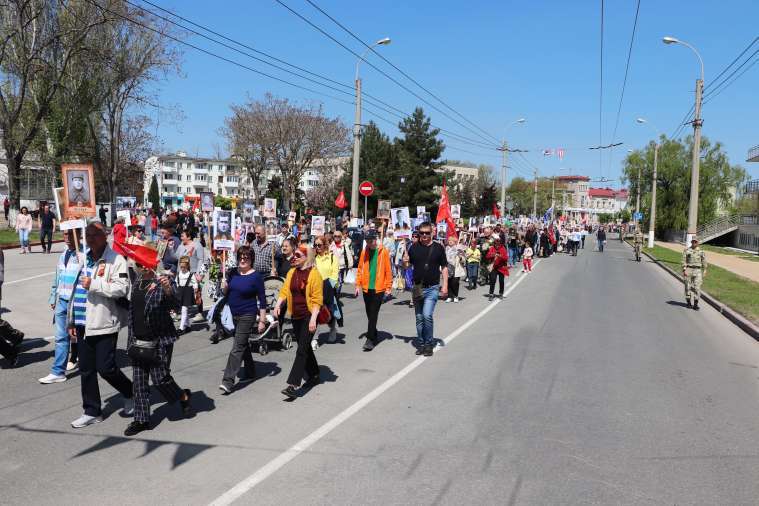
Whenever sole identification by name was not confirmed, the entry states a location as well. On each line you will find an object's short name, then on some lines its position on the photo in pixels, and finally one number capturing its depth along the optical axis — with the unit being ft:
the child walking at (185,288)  33.38
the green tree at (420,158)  204.54
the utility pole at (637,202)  212.58
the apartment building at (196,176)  413.80
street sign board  78.62
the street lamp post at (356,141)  76.74
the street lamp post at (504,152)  141.08
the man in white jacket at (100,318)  18.48
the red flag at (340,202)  101.24
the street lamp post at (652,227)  152.36
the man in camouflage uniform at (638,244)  111.24
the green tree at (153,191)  253.96
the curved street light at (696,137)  85.15
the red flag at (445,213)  57.47
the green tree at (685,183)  197.57
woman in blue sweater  22.48
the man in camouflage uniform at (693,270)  49.47
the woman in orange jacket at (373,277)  31.04
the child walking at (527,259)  75.52
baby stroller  28.19
